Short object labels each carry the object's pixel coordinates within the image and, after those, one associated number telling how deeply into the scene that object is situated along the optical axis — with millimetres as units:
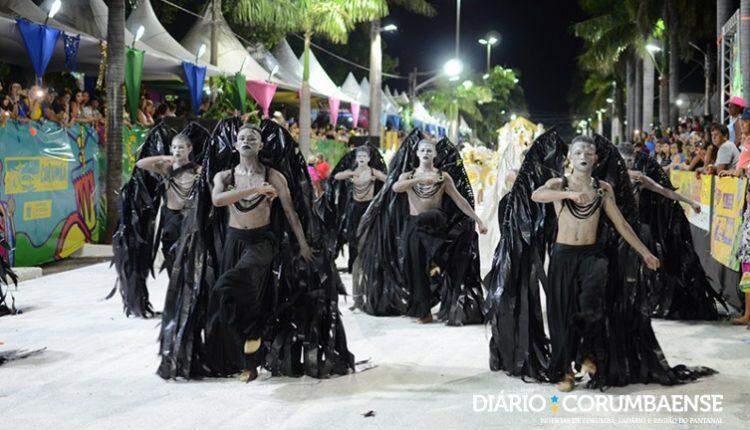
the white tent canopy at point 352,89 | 39500
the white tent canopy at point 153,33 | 21417
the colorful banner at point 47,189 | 12992
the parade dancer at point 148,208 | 9547
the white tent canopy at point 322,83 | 31716
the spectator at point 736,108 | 13707
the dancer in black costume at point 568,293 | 6656
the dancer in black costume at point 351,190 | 12156
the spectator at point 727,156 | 12664
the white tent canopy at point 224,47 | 25016
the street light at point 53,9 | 16391
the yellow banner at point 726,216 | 10328
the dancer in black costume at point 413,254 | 9758
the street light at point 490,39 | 59388
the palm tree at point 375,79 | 34594
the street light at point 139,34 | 18862
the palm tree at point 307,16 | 26266
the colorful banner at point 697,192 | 12138
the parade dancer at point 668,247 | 9930
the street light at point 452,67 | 43562
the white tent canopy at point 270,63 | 29166
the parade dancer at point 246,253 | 6723
